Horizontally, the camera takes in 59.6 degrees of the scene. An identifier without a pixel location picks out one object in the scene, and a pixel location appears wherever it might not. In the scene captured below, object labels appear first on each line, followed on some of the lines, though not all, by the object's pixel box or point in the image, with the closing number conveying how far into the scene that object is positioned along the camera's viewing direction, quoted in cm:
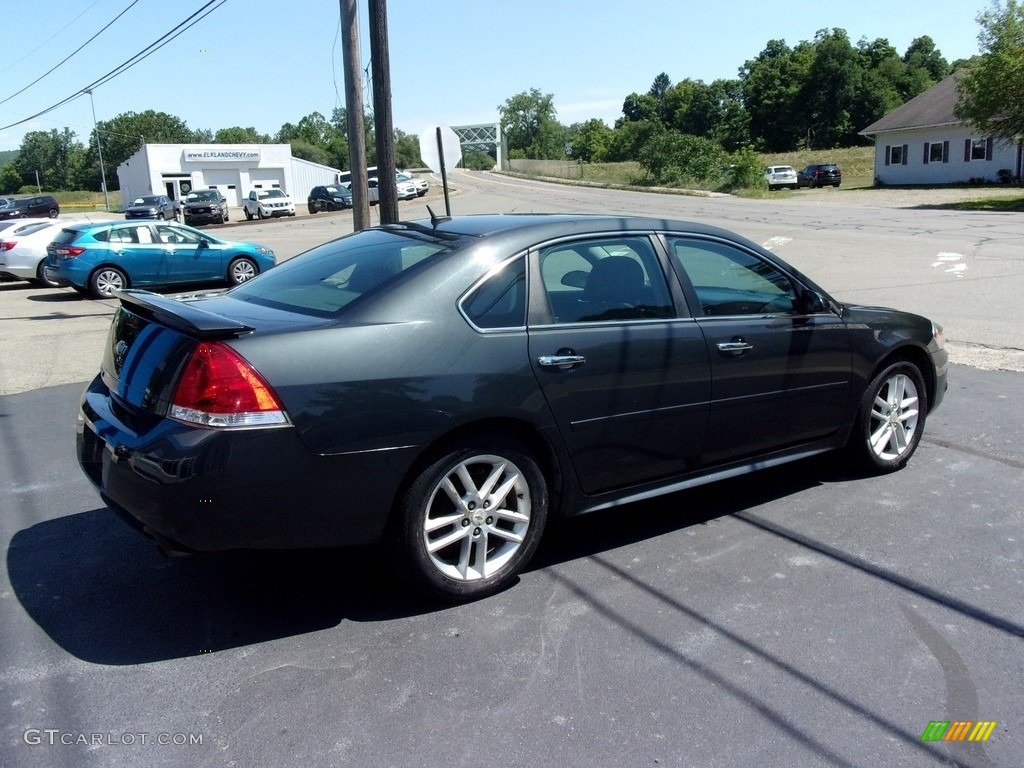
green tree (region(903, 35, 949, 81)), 10675
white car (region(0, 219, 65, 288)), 1833
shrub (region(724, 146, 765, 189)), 5325
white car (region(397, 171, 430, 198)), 5258
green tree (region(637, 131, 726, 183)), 5794
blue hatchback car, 1611
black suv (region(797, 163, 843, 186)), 5638
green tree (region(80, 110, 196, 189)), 11644
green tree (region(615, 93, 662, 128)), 15625
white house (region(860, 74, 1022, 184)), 4781
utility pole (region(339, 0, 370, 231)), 1196
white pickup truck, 4691
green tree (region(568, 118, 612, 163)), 12806
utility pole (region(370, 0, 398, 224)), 1070
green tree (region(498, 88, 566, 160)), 16975
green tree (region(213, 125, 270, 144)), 14700
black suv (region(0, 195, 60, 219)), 4688
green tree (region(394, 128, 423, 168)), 11979
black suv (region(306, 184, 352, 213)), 4803
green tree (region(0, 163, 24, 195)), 14376
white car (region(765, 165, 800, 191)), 5541
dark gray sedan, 335
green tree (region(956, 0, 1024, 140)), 3212
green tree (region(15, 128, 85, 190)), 14500
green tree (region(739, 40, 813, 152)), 9850
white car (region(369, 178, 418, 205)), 5127
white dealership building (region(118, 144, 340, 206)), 6669
